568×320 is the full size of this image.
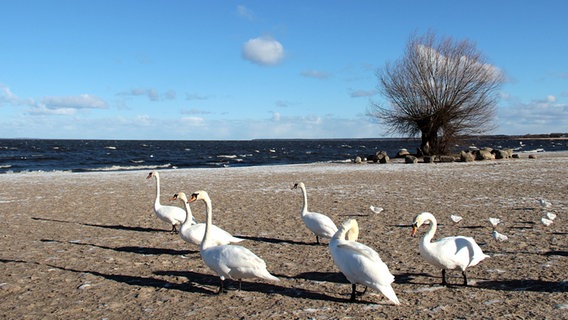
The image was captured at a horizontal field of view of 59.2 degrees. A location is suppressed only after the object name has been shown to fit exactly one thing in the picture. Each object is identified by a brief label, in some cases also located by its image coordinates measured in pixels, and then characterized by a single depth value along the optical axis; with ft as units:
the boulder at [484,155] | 110.32
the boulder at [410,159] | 107.13
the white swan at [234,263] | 19.15
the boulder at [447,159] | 107.14
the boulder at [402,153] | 136.81
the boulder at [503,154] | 113.56
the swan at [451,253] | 19.84
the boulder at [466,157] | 105.25
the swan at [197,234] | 24.41
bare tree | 121.29
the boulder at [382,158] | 115.34
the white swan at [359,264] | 17.39
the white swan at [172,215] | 32.35
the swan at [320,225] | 27.30
